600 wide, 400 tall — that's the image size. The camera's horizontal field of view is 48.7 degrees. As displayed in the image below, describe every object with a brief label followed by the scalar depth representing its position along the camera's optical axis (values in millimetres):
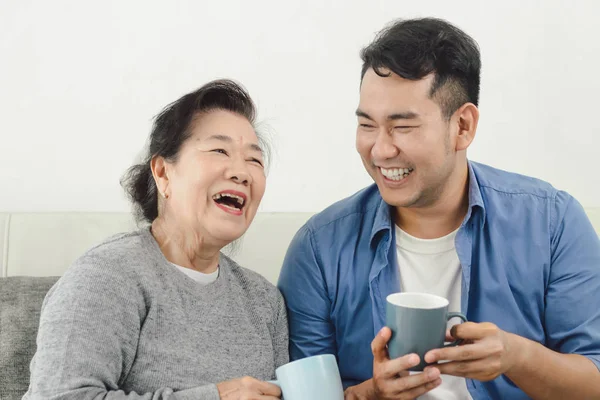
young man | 1423
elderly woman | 1161
